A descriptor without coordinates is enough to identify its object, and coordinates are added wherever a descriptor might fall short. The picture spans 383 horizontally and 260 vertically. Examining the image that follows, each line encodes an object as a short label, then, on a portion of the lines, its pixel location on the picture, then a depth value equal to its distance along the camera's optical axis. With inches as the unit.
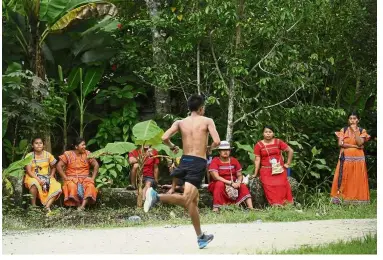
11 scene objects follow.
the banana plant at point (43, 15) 559.5
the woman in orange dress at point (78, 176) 515.8
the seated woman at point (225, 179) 516.7
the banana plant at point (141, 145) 504.8
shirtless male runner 349.0
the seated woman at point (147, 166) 522.3
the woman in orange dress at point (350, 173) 543.9
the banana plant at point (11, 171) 487.3
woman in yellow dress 507.5
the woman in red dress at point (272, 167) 528.2
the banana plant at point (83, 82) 586.7
